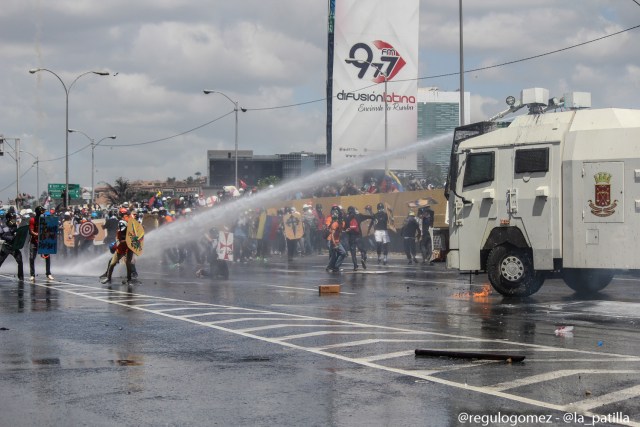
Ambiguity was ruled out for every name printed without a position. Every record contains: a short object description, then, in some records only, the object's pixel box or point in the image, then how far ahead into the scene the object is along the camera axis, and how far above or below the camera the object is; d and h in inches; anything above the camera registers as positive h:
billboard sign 2664.9 +490.1
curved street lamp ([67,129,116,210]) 2915.4 +252.1
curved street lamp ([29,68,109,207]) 2134.1 +236.5
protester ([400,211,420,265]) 1246.3 +10.1
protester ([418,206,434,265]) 1249.4 +15.0
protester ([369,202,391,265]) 1235.2 +13.3
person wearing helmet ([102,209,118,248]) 1109.1 +16.0
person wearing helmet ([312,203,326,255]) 1508.4 +17.9
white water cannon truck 625.9 +33.4
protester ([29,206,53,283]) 896.3 +3.9
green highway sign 3816.9 +212.8
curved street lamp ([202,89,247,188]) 2229.3 +283.1
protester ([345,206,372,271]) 1079.6 +9.1
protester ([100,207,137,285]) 831.1 -8.9
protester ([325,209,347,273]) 1042.2 -4.9
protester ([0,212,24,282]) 897.6 +2.9
